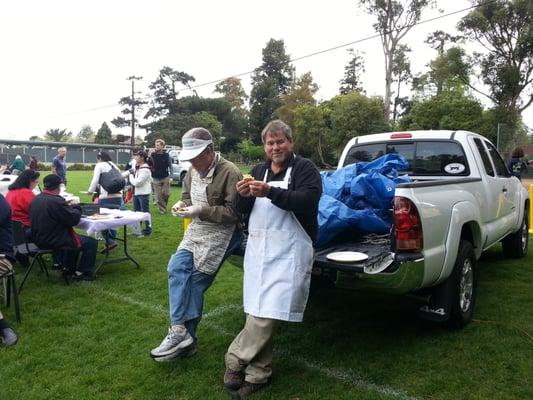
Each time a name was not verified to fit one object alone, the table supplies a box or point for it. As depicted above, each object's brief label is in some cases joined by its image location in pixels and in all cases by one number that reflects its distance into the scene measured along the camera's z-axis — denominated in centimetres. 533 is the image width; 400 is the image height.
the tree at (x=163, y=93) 5372
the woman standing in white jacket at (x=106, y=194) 756
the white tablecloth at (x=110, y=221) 570
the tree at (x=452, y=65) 2442
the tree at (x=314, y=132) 3350
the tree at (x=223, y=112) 5281
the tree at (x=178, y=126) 4662
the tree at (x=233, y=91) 6675
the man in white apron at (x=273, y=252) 292
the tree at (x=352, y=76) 5644
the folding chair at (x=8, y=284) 418
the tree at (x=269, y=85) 5331
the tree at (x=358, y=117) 2972
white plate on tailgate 322
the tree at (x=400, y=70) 4058
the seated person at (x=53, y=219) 530
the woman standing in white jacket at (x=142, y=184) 868
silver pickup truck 328
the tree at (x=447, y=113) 2547
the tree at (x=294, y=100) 4415
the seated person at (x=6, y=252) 400
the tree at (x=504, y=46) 2228
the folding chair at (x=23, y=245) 546
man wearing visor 341
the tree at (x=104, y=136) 6944
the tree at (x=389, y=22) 3103
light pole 5038
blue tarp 384
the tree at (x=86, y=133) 9650
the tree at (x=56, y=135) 7931
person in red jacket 595
